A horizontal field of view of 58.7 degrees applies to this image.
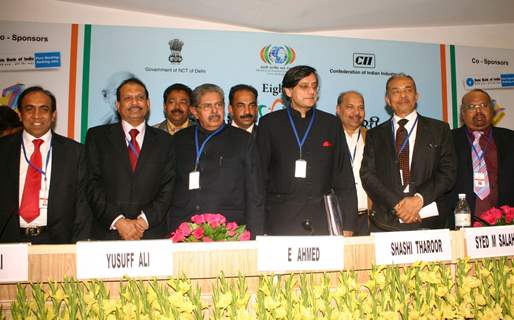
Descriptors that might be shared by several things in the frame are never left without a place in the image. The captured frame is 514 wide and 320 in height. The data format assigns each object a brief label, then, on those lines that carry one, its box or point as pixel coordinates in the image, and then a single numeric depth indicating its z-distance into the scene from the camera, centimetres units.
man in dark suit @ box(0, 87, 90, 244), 266
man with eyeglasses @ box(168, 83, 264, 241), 287
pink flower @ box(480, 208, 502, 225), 227
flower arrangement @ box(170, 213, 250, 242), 192
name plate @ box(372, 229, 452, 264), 174
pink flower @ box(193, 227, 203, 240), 191
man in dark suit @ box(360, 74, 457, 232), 288
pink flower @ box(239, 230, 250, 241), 197
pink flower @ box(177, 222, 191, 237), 193
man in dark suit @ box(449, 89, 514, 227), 318
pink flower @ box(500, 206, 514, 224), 224
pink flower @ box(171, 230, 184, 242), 191
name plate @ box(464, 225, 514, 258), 188
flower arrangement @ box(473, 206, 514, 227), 224
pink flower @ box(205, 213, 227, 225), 199
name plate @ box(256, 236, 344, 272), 163
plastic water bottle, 244
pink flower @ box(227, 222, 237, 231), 201
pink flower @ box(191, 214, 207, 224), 200
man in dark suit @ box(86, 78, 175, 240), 278
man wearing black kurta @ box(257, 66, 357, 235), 290
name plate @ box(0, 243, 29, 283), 154
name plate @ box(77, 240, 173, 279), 155
